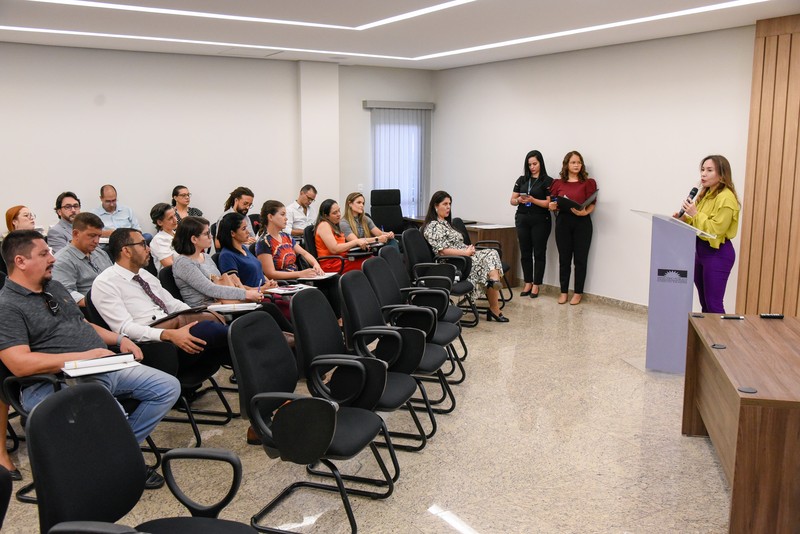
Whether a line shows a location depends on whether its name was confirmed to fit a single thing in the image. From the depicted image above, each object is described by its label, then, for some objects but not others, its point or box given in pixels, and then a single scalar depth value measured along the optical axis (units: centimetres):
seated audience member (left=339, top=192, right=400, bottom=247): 711
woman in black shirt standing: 833
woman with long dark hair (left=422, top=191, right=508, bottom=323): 685
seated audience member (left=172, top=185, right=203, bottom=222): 807
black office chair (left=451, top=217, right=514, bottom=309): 735
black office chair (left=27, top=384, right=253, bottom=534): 208
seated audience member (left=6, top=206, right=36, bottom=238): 593
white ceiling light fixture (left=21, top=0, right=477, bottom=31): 549
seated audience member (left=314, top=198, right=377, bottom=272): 659
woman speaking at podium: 533
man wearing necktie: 389
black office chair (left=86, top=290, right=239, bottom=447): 378
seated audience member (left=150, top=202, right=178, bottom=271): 582
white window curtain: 1014
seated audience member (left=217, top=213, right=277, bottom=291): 491
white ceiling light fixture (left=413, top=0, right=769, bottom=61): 555
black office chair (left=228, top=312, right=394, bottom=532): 294
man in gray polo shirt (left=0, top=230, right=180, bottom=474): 320
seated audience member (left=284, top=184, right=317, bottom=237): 849
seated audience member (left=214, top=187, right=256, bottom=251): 696
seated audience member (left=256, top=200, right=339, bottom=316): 556
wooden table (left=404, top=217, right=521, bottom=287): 852
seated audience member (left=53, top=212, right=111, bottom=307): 431
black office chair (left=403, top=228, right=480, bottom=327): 625
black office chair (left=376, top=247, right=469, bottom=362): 525
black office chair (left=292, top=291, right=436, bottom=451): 358
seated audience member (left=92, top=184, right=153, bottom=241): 784
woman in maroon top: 792
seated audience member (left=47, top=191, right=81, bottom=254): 632
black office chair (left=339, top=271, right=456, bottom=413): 412
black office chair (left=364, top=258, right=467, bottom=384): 471
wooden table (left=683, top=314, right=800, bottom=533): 281
